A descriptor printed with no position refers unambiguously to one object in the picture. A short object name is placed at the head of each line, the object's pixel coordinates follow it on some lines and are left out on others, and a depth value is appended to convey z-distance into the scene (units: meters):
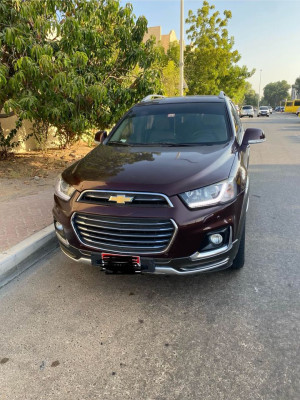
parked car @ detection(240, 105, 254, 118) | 46.44
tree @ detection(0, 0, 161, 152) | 6.02
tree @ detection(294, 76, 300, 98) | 99.78
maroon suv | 2.64
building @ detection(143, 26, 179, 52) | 39.88
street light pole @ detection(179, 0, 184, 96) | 15.22
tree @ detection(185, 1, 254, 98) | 26.92
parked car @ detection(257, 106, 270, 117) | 50.34
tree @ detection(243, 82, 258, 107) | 128.00
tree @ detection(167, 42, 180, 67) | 26.09
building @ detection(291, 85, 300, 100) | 98.28
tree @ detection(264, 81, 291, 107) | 137.00
